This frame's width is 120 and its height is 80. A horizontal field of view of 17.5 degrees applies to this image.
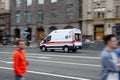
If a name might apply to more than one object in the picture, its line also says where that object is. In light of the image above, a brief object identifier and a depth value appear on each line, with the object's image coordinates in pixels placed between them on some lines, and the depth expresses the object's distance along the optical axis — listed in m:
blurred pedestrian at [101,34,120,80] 7.41
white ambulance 38.31
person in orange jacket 9.55
